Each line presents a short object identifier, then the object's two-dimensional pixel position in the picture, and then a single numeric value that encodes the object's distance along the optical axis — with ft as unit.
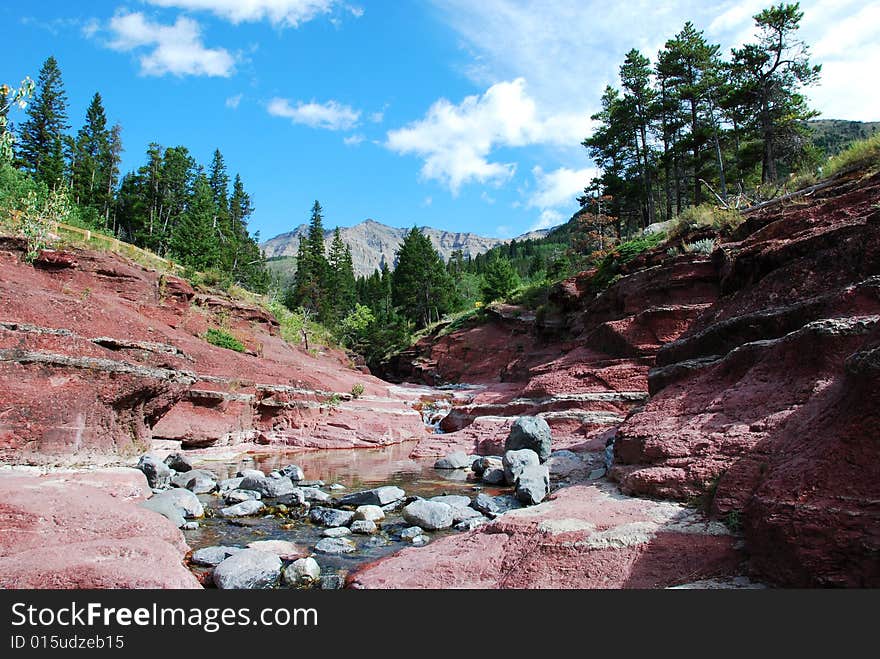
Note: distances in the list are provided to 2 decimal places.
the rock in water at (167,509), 28.55
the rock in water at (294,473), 44.55
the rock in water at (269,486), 36.92
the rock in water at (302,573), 20.53
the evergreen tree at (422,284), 230.48
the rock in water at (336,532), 27.50
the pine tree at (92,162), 194.49
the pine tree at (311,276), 208.44
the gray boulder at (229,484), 38.73
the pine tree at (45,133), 179.73
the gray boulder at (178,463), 45.42
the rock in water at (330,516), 29.99
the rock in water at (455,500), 32.87
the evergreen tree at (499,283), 199.72
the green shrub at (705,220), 57.31
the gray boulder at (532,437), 47.26
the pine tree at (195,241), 154.30
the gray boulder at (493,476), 42.29
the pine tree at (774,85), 94.32
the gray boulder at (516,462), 41.37
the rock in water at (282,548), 23.93
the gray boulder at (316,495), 35.65
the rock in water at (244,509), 31.83
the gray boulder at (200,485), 38.63
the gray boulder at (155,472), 38.29
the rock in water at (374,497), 34.14
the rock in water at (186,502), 30.86
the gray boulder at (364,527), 28.35
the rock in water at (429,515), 28.89
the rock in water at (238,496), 34.71
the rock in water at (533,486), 33.60
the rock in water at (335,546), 24.89
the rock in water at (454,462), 51.47
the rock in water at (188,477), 39.45
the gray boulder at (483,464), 47.11
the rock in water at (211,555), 22.62
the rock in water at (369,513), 30.40
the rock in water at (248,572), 20.10
